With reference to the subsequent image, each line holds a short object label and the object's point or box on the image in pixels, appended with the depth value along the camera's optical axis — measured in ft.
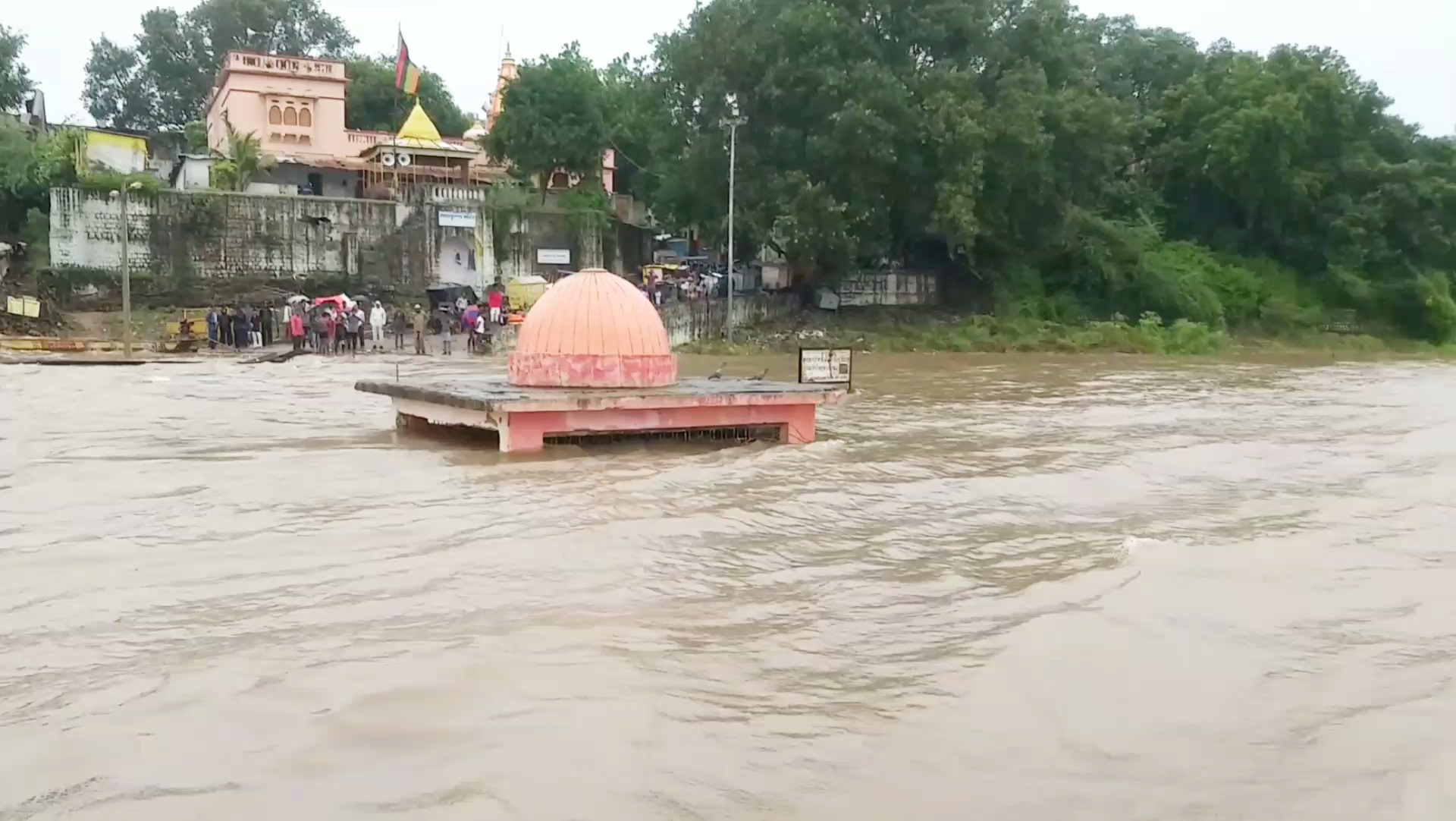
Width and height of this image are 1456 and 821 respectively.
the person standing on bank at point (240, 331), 95.61
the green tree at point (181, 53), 188.24
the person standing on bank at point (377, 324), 97.30
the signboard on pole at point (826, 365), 52.60
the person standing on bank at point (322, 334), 92.09
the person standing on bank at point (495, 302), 102.81
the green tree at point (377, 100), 173.58
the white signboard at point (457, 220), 119.75
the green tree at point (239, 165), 119.85
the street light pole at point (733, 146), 102.75
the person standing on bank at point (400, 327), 96.07
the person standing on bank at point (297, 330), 92.79
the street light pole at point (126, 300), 83.71
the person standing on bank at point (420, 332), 92.17
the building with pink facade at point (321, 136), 134.31
